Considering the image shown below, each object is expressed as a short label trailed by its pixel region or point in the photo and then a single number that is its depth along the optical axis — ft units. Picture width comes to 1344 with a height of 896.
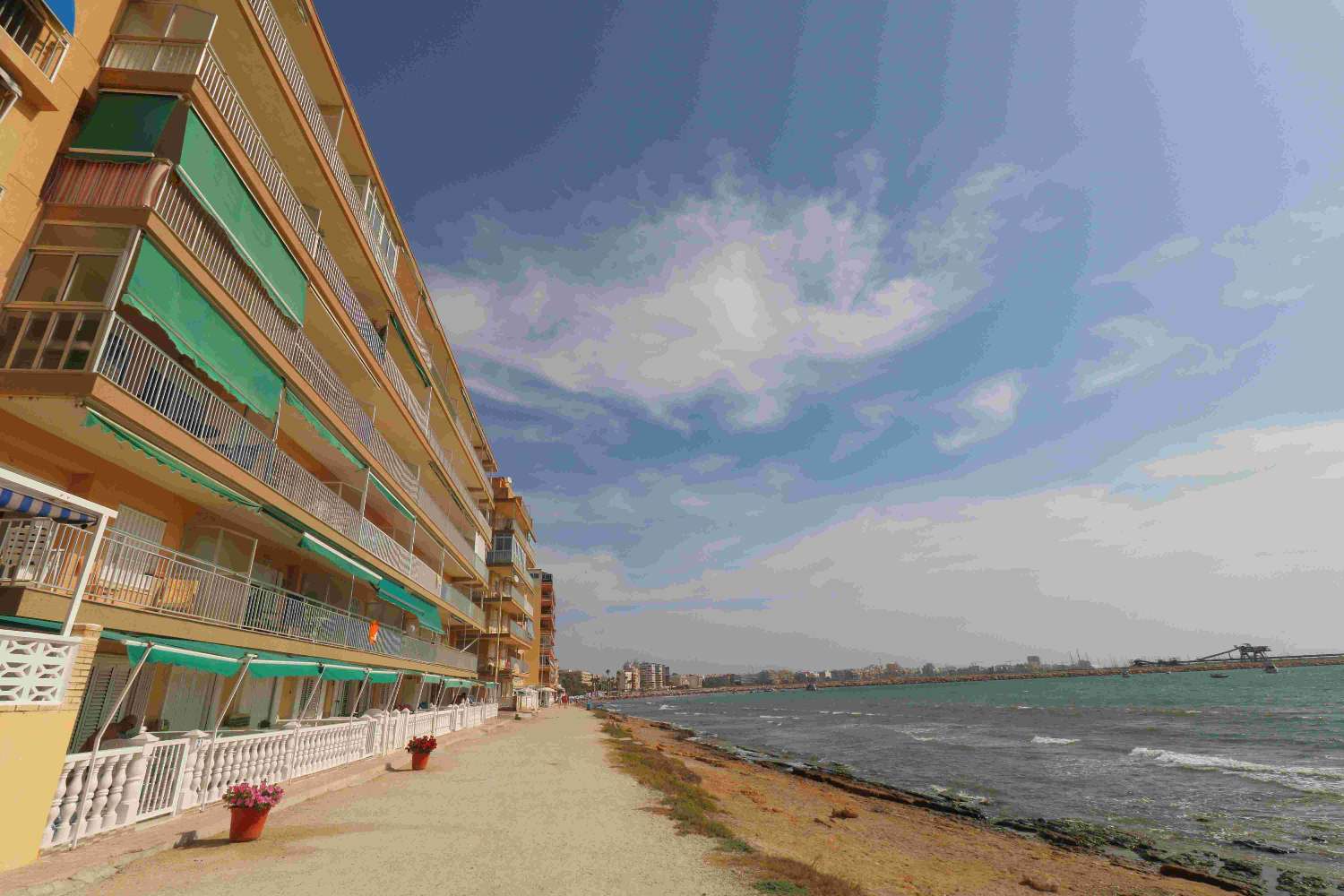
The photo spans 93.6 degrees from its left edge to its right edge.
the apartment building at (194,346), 28.86
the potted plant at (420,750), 50.39
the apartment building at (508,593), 148.05
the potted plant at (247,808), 25.71
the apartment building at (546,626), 279.90
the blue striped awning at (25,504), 21.66
